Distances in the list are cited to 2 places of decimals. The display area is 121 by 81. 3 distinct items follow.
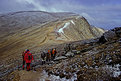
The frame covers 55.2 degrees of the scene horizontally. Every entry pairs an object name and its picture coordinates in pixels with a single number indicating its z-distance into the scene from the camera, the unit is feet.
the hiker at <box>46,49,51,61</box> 55.90
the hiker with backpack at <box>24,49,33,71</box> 39.62
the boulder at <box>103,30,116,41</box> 60.91
